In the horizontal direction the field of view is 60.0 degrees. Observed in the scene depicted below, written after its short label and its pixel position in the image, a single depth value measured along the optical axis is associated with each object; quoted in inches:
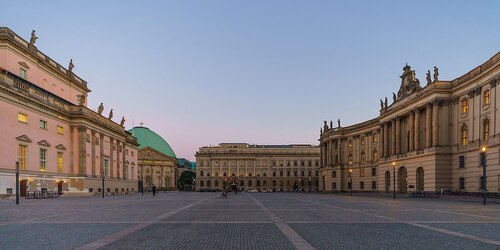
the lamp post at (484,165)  1548.7
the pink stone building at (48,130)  1958.7
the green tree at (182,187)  7731.3
